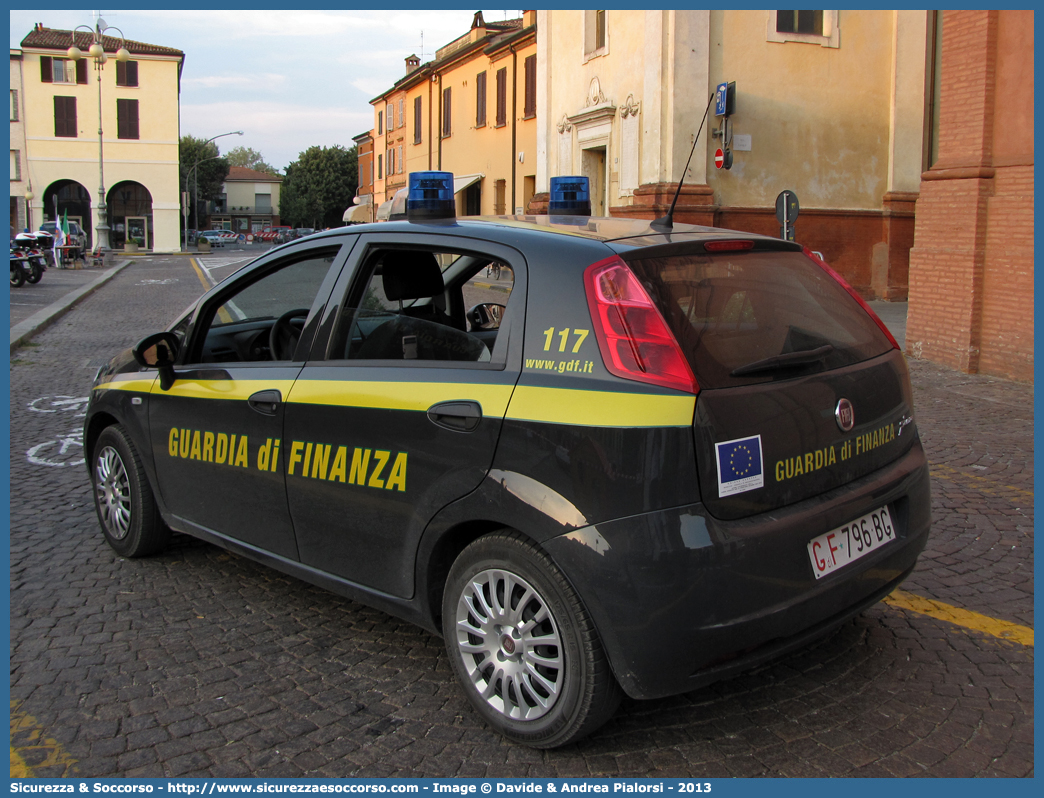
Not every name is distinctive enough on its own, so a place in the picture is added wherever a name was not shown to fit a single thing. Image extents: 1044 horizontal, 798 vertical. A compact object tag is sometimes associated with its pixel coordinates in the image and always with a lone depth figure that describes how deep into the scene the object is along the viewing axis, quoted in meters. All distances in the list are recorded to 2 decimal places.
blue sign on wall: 18.53
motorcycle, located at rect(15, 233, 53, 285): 25.11
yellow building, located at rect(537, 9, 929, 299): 19.48
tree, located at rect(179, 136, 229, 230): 95.38
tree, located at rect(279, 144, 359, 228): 89.25
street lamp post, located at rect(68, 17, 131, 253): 33.72
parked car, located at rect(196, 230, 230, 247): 73.88
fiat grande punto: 2.52
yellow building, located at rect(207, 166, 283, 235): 116.38
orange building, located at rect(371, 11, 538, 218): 31.95
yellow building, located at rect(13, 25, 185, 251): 54.19
